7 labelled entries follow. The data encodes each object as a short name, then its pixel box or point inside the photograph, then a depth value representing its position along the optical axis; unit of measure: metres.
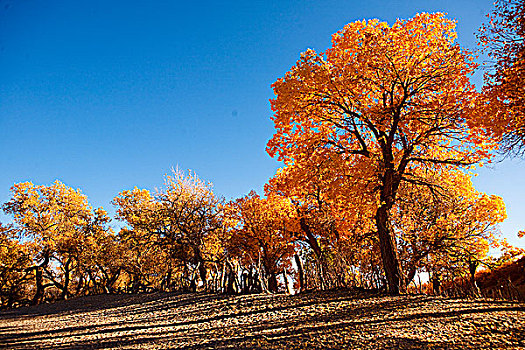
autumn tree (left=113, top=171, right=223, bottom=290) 18.41
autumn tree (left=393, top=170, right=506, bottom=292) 15.36
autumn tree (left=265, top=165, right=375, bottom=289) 10.20
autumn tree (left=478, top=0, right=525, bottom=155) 8.20
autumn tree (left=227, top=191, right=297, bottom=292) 21.22
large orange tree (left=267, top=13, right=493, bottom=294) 9.56
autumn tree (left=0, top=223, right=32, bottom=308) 23.86
